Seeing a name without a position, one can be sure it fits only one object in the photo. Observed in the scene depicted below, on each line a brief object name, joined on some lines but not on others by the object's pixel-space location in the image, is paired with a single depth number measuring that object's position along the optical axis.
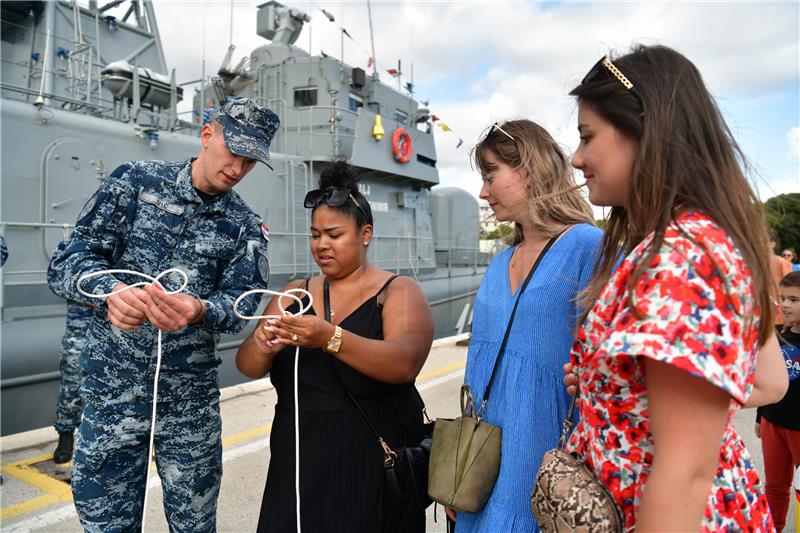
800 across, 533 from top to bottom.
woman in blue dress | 1.41
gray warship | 5.29
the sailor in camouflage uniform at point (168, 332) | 1.78
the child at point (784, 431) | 2.53
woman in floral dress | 0.80
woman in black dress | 1.67
